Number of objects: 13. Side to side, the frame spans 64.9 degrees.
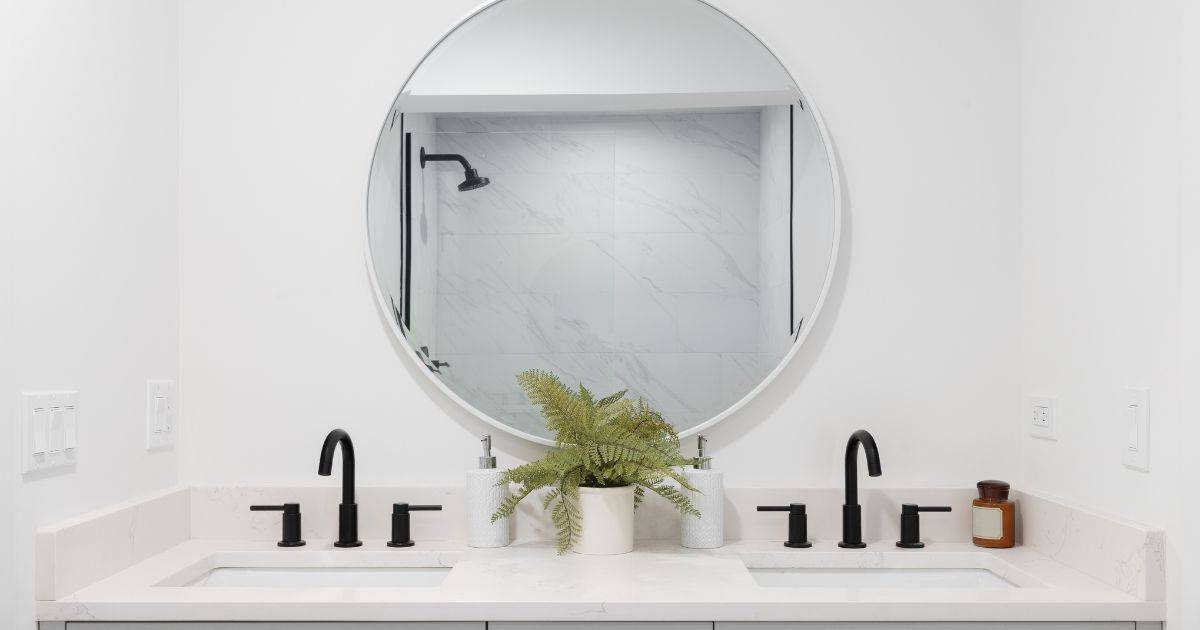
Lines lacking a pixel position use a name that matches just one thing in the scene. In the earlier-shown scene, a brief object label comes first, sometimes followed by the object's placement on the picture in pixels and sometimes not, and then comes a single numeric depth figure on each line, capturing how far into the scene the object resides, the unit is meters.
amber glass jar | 1.78
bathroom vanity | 1.42
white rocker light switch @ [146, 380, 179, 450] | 1.77
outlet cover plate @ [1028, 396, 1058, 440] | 1.74
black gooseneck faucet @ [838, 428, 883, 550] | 1.76
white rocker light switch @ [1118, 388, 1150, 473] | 1.45
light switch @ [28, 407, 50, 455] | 1.39
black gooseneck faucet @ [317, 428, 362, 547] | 1.76
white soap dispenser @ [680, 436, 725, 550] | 1.76
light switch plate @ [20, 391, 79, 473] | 1.38
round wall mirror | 1.87
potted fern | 1.67
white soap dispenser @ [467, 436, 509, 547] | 1.76
